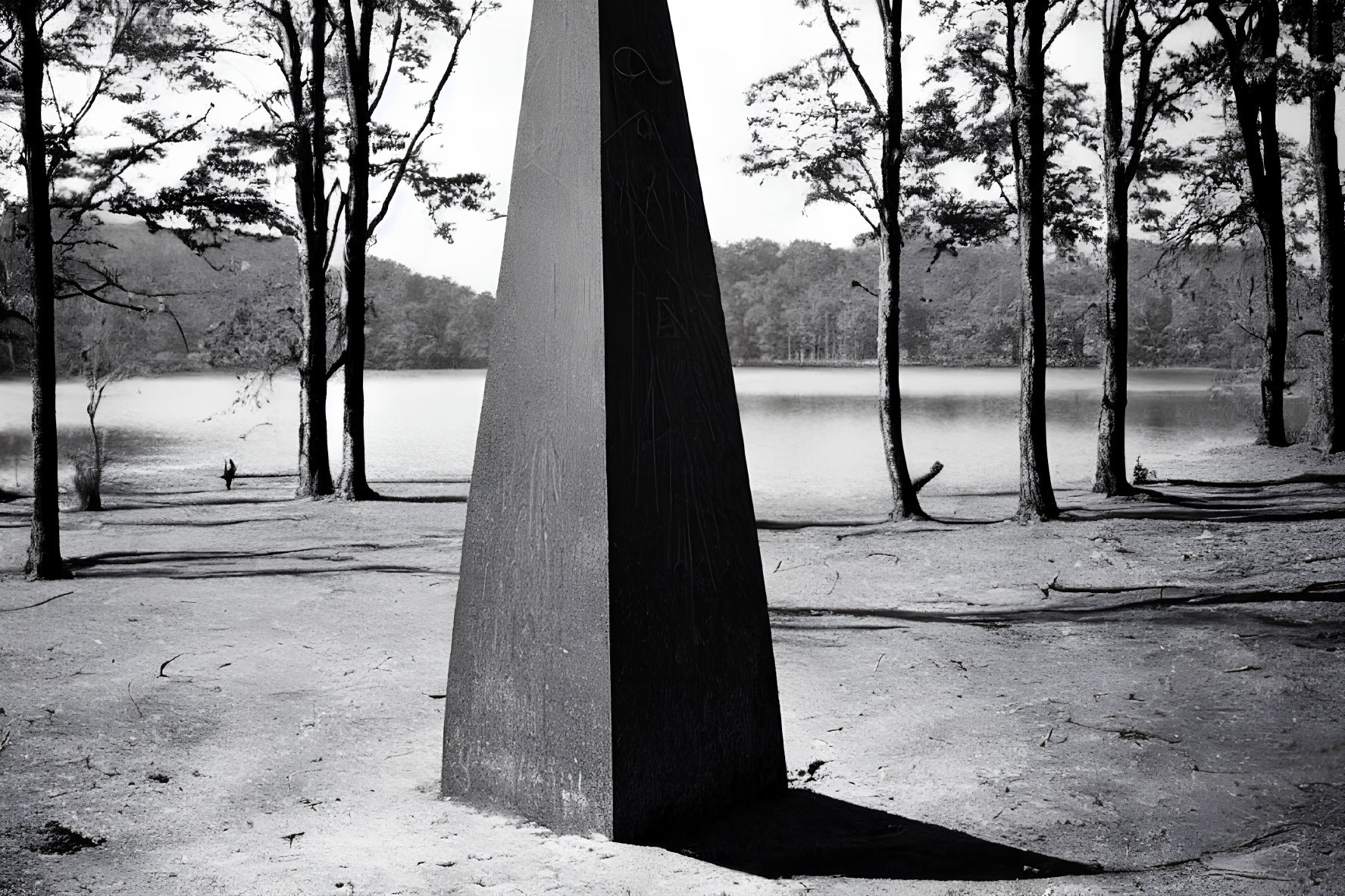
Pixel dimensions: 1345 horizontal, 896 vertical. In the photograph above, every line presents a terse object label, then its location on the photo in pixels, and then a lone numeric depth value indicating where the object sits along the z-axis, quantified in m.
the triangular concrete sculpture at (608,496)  3.98
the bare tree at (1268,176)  18.81
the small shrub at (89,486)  16.22
